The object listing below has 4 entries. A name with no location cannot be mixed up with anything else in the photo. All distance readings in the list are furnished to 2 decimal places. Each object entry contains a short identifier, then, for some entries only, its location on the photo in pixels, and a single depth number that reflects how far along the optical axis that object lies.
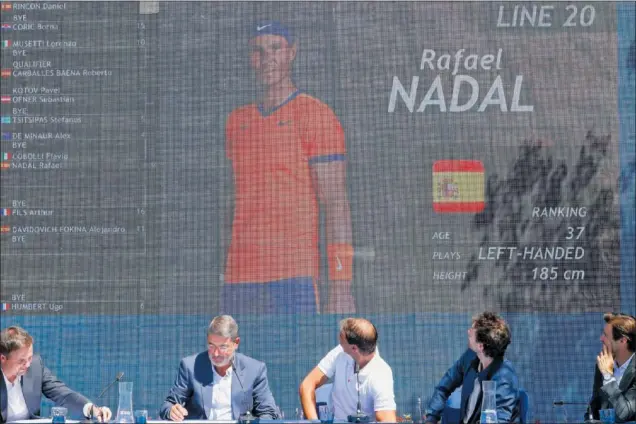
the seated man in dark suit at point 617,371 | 8.71
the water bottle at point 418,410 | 12.49
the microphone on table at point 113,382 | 12.50
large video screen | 12.65
